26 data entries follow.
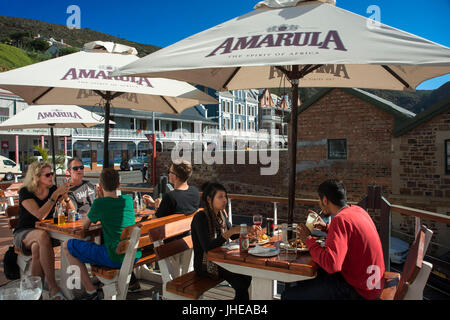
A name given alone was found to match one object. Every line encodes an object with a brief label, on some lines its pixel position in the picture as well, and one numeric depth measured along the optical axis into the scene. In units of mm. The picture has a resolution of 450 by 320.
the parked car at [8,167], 23284
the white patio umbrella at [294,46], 2256
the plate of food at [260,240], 2998
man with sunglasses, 4395
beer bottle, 2756
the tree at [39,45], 75688
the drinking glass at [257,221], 3097
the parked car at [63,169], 23064
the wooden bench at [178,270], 2811
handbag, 3705
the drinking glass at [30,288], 1617
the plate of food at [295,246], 2657
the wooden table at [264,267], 2412
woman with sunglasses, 3486
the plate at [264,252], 2633
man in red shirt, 2285
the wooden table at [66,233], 3385
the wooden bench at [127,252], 2928
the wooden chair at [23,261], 3633
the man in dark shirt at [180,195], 3709
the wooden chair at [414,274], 2086
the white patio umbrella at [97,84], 3648
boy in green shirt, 3123
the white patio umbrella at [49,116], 7375
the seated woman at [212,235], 2934
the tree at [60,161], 22103
